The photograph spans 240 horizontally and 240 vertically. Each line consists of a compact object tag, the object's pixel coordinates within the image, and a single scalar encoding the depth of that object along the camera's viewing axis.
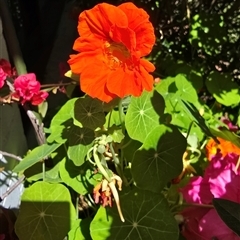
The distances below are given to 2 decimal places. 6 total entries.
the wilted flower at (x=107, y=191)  0.20
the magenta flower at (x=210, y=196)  0.21
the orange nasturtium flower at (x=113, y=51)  0.17
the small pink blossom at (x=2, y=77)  0.23
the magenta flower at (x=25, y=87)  0.24
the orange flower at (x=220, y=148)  0.28
